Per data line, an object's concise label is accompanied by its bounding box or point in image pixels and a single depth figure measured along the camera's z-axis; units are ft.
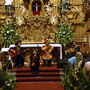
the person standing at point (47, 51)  33.65
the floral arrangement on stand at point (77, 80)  16.16
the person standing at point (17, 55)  32.74
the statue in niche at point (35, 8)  46.81
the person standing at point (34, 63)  29.91
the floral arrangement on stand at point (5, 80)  19.94
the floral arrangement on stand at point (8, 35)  40.63
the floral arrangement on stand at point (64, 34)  40.98
